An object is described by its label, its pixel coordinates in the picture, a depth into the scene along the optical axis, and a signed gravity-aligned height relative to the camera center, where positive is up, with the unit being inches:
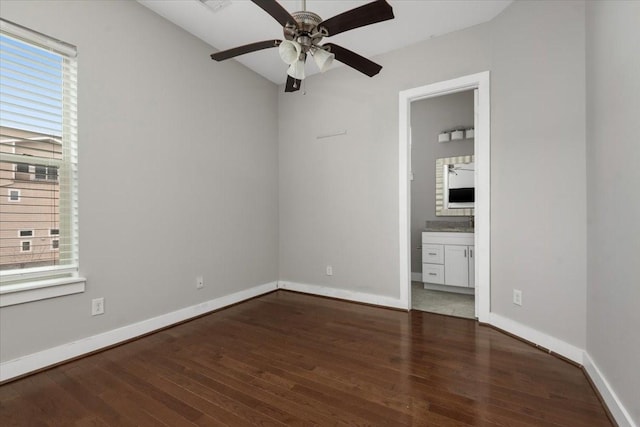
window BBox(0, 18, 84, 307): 79.0 +13.8
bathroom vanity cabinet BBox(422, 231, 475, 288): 158.2 -24.5
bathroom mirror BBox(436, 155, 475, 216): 179.2 +17.9
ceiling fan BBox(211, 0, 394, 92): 63.2 +43.5
